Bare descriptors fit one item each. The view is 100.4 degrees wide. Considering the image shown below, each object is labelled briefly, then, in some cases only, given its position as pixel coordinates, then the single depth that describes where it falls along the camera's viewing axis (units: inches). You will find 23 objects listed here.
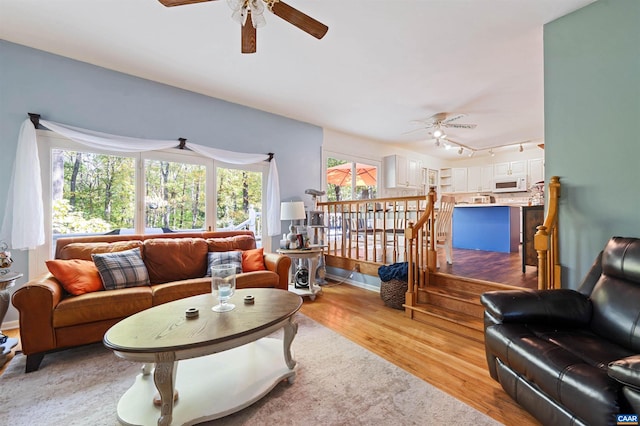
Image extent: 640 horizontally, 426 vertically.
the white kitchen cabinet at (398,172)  249.0
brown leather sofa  78.0
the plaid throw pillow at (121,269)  97.5
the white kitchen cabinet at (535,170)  259.0
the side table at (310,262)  143.5
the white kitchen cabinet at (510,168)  270.4
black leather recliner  42.6
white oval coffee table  53.6
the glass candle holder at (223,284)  72.1
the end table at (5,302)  81.5
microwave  268.1
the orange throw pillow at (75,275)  89.0
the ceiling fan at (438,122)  175.3
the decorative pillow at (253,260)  127.2
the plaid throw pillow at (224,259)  122.1
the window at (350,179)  220.4
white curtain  101.3
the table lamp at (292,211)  157.8
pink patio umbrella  223.1
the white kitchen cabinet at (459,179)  308.5
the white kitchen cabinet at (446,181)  316.8
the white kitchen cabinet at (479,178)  291.7
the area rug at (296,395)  59.7
